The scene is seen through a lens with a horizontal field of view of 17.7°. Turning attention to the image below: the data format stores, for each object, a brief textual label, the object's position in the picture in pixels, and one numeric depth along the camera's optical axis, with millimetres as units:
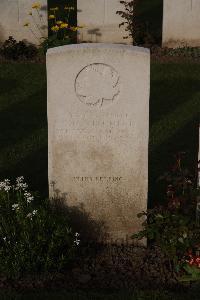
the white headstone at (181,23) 12070
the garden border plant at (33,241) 5301
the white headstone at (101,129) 5430
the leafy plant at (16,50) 11805
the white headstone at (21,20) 12094
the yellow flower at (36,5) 11641
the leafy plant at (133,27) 12023
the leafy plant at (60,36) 11736
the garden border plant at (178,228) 5324
